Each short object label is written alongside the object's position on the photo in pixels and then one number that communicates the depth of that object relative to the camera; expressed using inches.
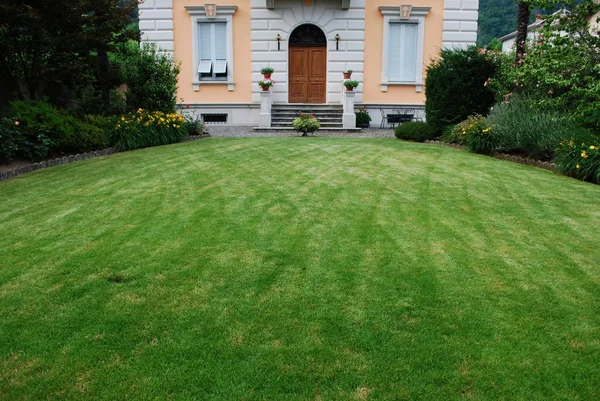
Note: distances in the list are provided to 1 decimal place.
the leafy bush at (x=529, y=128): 402.6
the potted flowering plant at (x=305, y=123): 636.1
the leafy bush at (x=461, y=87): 556.4
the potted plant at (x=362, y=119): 781.9
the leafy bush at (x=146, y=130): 501.4
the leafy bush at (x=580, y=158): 336.8
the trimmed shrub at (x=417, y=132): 569.9
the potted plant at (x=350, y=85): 748.6
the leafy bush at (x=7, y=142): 378.9
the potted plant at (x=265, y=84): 759.1
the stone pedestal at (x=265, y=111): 758.5
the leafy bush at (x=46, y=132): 406.6
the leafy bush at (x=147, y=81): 593.6
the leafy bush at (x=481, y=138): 453.4
